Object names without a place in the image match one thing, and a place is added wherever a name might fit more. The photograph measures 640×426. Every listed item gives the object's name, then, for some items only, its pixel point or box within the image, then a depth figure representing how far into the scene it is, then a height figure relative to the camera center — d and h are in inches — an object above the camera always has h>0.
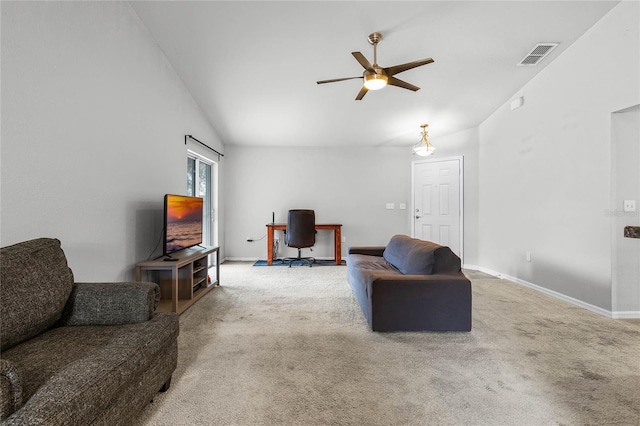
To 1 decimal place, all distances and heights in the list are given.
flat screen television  105.1 -4.5
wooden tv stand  98.7 -27.5
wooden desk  203.2 -19.0
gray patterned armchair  32.4 -22.2
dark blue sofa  86.7 -29.6
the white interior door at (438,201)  200.5 +7.4
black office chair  189.8 -12.8
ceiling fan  96.3 +52.6
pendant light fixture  192.5 +45.4
